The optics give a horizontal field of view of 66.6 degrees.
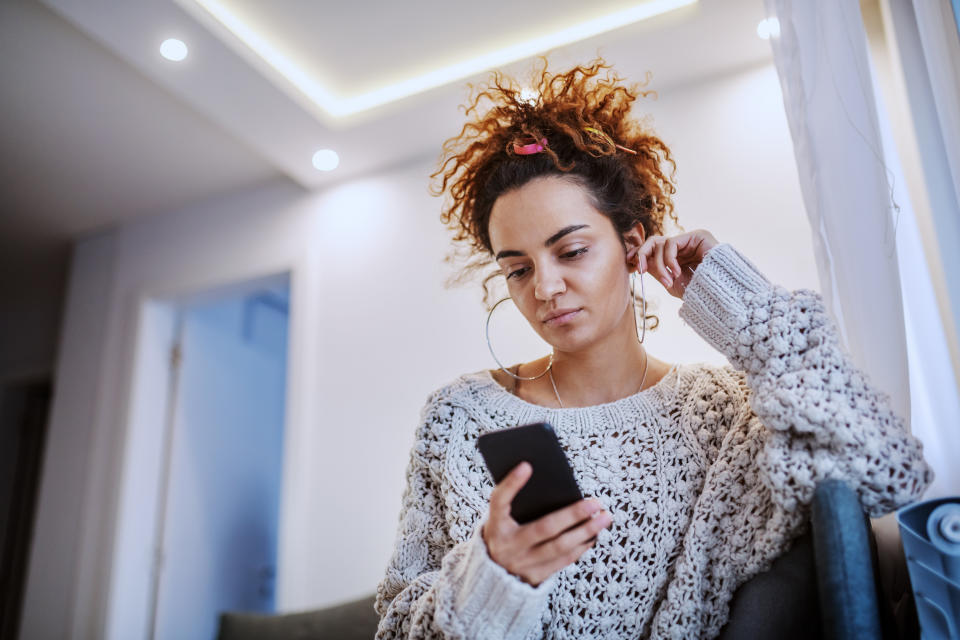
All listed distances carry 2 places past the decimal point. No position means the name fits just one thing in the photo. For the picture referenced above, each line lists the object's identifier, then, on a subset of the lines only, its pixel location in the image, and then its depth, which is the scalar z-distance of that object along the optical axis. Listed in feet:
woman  3.10
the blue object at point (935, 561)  2.89
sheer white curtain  3.78
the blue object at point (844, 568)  2.74
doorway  10.05
